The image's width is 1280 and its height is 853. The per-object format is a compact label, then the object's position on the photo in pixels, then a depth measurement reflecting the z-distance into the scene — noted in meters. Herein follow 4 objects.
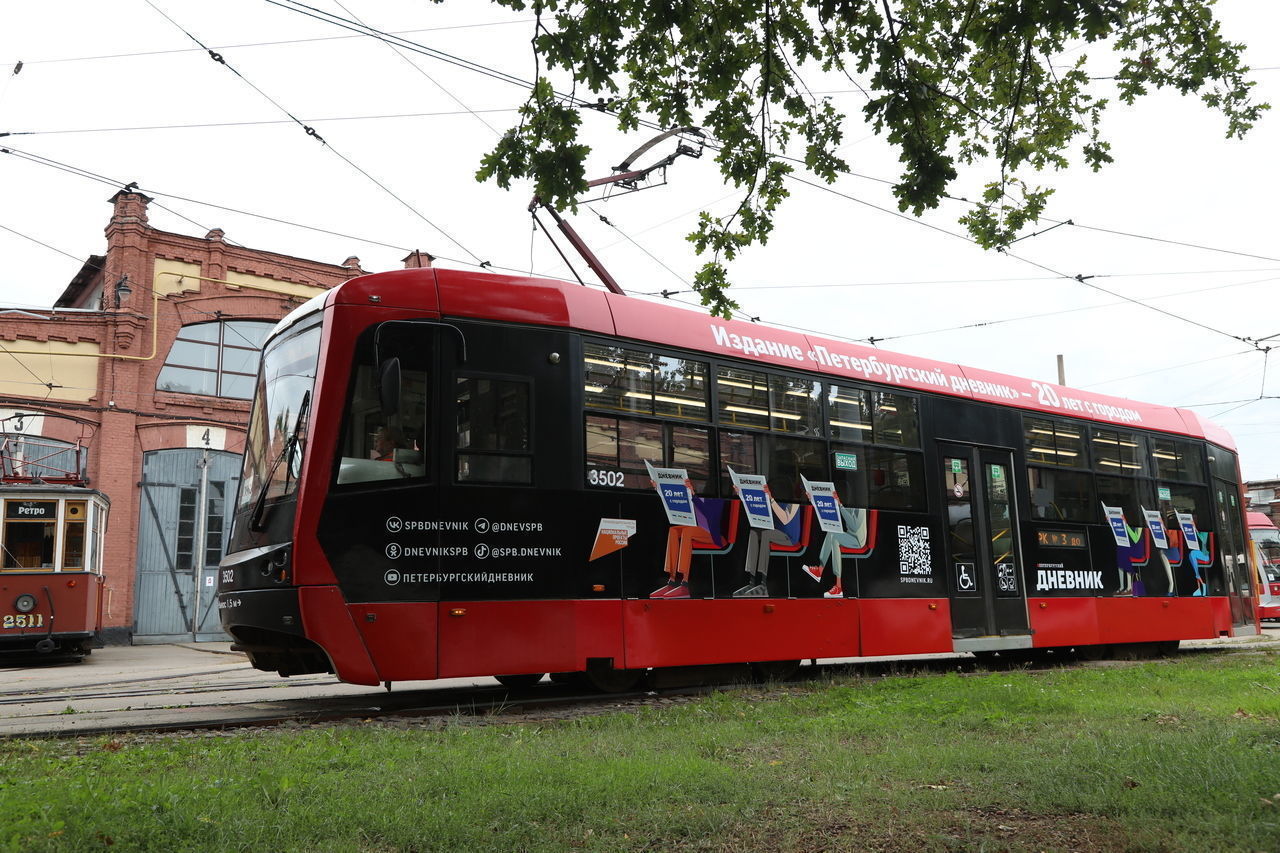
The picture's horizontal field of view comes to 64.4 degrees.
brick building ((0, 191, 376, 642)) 20.84
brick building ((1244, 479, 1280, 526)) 58.03
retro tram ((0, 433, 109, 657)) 16.48
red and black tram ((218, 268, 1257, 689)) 7.74
